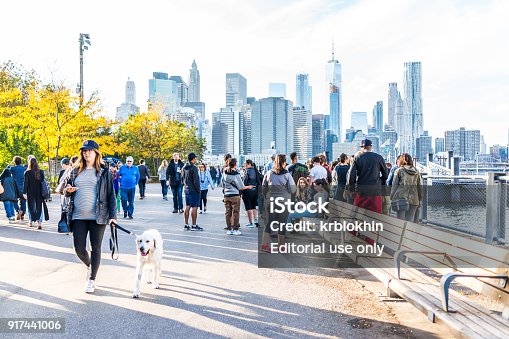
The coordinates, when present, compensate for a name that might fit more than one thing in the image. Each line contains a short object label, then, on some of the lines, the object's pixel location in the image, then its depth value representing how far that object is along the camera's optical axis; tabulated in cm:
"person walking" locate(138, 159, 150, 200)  2378
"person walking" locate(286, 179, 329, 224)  1141
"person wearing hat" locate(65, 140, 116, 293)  677
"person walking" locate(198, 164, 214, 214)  1675
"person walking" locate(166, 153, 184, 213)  1758
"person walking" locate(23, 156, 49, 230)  1325
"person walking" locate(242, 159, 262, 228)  1372
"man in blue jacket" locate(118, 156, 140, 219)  1579
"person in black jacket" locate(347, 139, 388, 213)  902
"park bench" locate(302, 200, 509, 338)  447
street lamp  3484
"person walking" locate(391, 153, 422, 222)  1030
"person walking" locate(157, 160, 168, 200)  2434
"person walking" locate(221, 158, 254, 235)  1228
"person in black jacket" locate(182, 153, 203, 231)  1271
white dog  657
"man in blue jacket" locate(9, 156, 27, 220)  1440
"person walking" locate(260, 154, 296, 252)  1035
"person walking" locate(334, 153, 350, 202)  1370
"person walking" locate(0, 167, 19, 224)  1399
